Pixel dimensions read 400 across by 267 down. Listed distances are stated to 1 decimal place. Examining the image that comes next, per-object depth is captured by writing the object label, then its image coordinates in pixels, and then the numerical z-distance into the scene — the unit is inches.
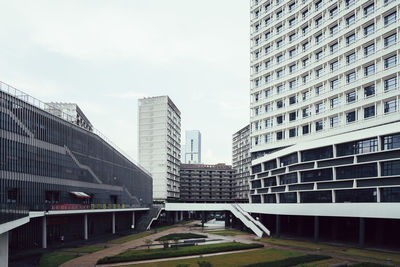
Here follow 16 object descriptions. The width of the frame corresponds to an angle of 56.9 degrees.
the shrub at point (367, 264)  1598.2
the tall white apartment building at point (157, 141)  6205.7
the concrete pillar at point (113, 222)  3422.7
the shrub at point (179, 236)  2849.4
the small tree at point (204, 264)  1295.5
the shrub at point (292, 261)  1646.2
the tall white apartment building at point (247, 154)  7662.4
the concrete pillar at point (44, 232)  2303.2
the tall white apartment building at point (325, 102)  2338.8
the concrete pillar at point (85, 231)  2832.2
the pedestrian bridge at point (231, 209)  3159.5
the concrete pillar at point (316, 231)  2613.2
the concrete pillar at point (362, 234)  2246.7
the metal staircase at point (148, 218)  3849.2
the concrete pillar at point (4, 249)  1446.9
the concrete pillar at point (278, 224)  3056.3
